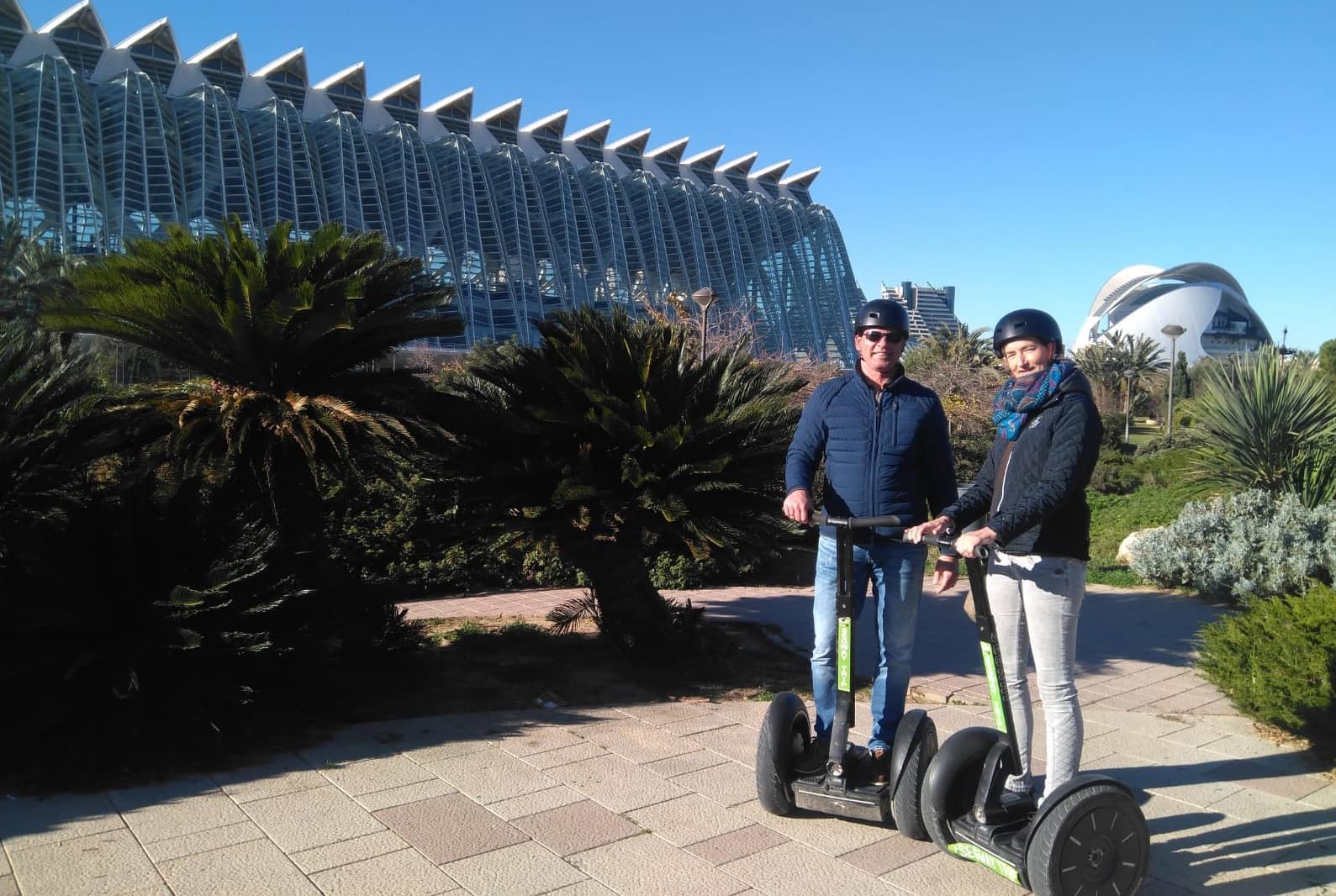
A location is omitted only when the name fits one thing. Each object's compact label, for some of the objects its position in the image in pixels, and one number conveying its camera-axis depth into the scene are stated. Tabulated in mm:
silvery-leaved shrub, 8281
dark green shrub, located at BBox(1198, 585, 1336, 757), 4574
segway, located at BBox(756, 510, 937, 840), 3477
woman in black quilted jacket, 3281
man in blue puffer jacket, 3822
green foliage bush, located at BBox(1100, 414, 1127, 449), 30297
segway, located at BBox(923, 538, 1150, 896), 2887
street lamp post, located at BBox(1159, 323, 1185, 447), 28534
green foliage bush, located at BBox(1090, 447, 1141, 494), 20375
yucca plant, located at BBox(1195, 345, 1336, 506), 9539
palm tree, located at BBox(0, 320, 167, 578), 4562
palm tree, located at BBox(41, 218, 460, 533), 4910
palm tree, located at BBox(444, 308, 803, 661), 5539
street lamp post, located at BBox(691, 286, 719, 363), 16984
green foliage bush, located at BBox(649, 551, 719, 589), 10258
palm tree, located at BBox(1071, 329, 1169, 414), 47125
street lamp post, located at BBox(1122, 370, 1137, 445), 37125
